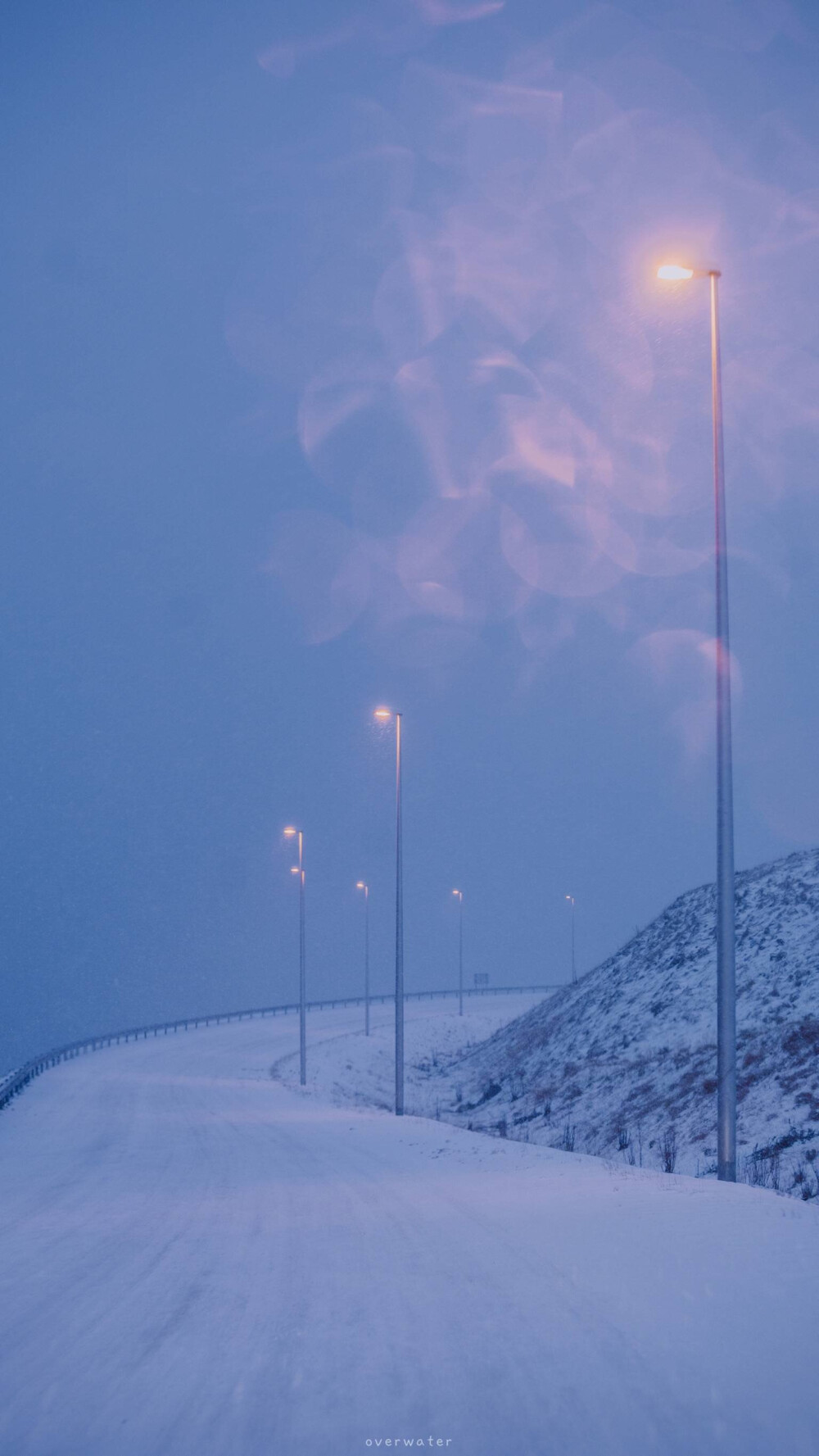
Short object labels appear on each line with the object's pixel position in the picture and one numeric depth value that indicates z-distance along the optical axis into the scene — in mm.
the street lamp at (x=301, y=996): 41906
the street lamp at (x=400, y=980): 29375
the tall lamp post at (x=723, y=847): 13672
